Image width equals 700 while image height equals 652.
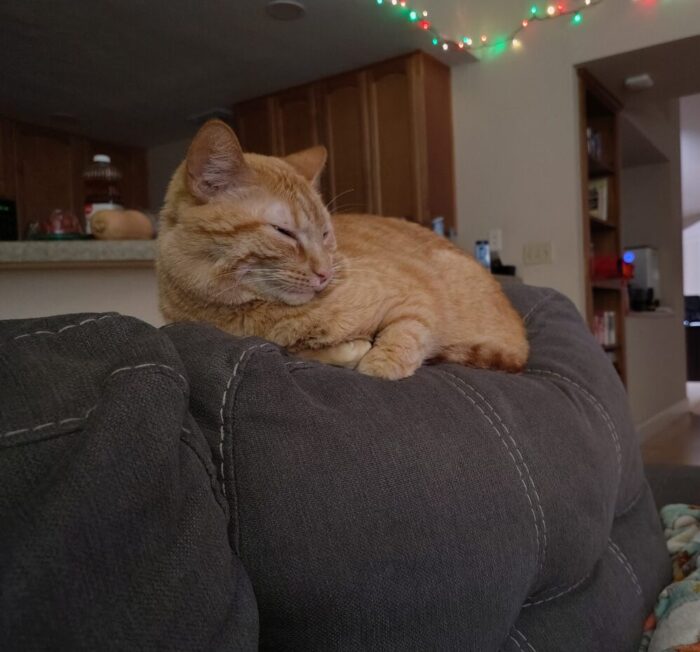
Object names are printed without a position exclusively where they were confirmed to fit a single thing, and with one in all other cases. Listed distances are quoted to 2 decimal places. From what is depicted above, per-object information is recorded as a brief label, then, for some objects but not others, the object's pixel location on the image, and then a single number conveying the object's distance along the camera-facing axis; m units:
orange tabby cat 0.88
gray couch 0.36
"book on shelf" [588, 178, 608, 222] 3.80
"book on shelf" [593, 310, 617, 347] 3.63
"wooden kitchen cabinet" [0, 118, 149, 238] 4.16
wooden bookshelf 3.65
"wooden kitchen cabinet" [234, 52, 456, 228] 3.29
